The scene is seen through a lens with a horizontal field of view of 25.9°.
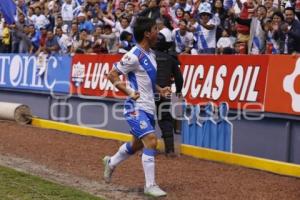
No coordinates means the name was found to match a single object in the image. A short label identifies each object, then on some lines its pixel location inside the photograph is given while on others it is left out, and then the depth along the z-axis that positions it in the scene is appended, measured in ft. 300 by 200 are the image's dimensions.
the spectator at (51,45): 55.52
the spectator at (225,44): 40.16
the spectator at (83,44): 52.38
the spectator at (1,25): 66.95
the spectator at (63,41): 56.13
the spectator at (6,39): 64.69
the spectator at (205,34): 43.09
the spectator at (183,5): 49.62
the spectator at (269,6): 40.73
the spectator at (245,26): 40.11
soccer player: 24.93
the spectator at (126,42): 43.65
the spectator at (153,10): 45.76
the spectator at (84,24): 55.21
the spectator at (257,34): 38.65
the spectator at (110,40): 50.64
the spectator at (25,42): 60.95
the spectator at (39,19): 63.72
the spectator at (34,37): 59.82
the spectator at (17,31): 62.08
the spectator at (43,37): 58.08
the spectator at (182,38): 44.11
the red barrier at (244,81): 32.42
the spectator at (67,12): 63.61
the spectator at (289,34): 34.40
